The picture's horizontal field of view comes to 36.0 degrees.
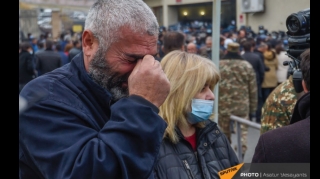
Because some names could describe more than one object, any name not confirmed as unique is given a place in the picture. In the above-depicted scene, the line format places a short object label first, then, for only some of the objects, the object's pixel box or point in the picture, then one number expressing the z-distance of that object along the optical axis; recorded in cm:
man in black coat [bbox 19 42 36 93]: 958
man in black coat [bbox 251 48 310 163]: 191
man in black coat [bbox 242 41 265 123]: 882
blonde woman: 233
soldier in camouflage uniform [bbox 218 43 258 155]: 643
